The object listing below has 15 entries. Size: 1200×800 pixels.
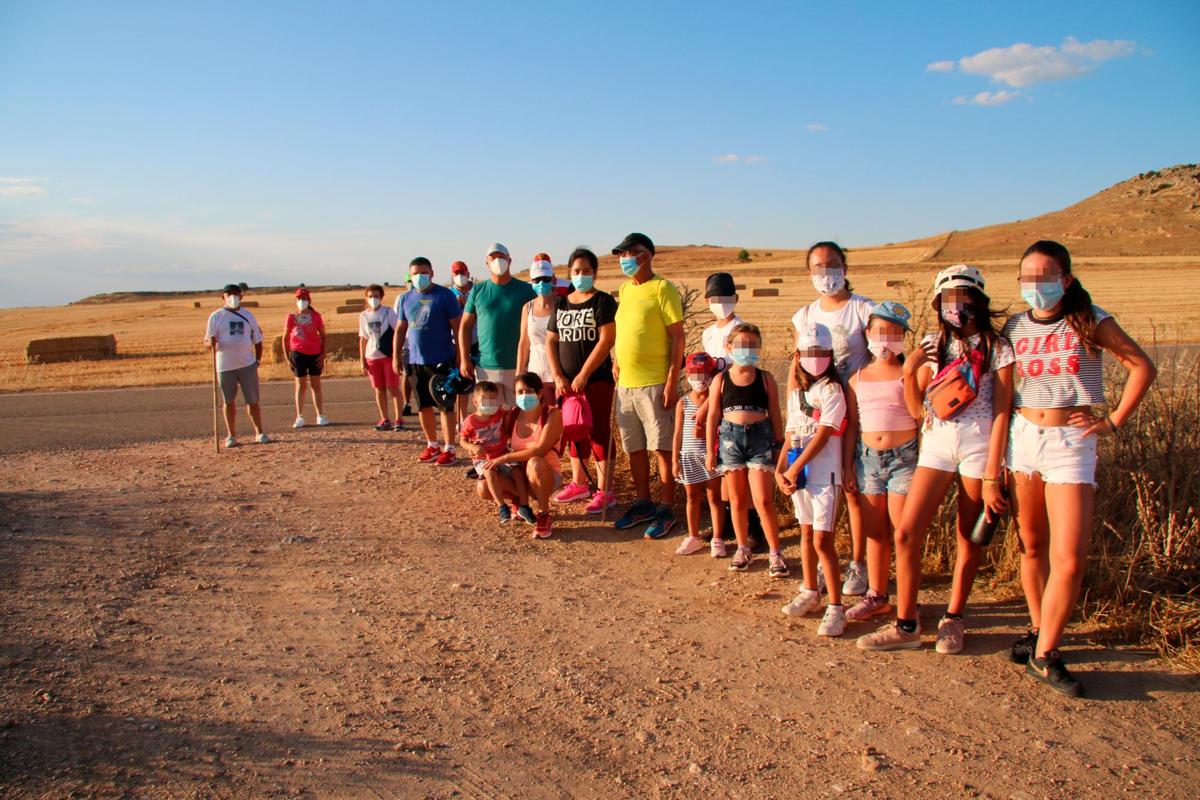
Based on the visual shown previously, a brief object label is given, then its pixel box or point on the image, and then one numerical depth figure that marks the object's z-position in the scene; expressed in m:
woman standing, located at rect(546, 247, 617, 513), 6.56
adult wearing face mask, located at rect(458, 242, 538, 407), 7.75
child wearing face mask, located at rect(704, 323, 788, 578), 5.17
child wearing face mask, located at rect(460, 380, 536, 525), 6.57
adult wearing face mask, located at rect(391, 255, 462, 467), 8.48
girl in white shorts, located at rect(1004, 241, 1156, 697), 3.79
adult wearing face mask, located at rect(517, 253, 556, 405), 7.09
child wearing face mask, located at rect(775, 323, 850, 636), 4.66
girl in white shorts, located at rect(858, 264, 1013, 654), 4.07
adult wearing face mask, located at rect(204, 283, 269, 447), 9.37
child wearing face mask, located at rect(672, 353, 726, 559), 5.62
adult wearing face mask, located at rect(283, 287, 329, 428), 10.55
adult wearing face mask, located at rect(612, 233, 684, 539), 6.18
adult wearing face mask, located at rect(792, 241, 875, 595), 4.84
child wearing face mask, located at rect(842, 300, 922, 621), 4.46
